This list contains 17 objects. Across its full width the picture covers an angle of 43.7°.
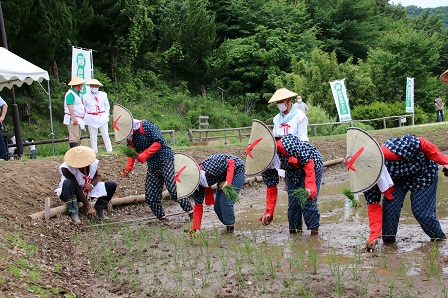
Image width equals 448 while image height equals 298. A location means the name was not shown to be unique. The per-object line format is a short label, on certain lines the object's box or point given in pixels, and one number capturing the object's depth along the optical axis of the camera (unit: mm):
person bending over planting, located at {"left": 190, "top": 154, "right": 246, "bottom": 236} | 6996
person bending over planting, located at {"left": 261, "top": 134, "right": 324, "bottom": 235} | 6379
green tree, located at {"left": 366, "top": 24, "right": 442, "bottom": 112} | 28391
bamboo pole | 7668
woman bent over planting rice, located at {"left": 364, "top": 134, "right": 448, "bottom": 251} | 5605
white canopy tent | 10352
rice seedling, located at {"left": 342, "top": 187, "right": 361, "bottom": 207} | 6171
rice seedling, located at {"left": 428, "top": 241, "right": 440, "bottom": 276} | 4819
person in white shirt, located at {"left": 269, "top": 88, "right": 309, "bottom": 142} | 6988
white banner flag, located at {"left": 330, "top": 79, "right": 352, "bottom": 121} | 19438
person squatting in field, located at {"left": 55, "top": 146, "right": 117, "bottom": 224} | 7852
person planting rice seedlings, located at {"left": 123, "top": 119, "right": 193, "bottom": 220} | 8007
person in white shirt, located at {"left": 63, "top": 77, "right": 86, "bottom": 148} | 10898
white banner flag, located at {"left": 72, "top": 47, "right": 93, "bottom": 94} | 13023
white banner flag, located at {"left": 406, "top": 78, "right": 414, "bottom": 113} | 24219
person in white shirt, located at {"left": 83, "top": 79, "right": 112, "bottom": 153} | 10859
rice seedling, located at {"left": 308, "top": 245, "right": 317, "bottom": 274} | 5137
